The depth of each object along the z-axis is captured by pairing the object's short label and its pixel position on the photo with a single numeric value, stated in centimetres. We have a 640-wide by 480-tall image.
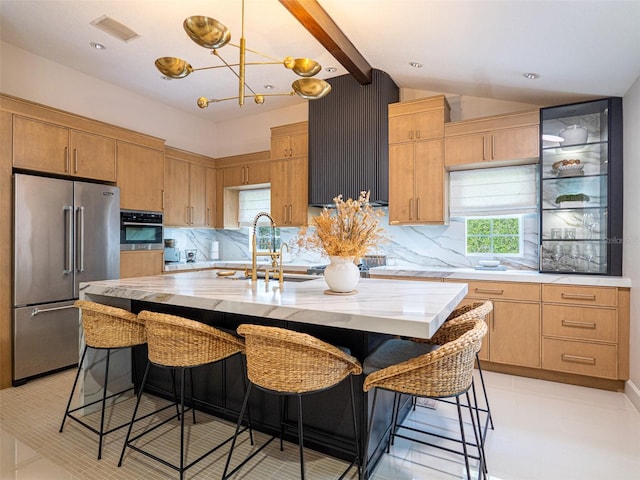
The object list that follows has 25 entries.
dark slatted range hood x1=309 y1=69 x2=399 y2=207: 407
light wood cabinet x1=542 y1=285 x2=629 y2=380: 290
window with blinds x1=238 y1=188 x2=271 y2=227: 545
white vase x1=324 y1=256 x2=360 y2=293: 203
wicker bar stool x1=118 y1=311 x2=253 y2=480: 183
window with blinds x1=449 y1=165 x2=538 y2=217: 366
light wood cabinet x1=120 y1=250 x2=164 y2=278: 396
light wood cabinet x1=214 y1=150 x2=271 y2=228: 511
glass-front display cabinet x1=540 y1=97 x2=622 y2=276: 307
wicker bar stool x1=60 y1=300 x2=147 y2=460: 217
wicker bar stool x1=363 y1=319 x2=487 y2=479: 147
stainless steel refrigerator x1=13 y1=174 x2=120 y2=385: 309
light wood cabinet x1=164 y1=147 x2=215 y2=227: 477
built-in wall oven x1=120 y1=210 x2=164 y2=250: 397
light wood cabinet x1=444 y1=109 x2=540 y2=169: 338
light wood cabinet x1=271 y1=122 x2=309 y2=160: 463
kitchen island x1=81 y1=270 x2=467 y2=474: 156
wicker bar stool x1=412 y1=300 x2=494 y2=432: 200
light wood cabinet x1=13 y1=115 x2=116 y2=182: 316
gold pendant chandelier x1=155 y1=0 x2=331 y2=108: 187
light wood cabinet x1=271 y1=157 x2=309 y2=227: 464
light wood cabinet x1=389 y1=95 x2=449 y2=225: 379
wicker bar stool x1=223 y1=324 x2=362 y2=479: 154
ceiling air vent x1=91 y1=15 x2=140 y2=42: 307
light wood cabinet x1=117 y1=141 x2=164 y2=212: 398
